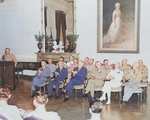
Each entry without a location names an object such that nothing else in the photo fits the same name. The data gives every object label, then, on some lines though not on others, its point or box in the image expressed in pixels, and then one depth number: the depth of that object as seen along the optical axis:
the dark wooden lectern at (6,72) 9.07
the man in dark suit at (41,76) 8.20
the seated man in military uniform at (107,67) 8.29
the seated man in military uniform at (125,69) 8.04
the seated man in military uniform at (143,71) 8.20
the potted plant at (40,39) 12.14
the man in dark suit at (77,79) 7.85
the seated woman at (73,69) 8.49
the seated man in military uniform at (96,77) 7.58
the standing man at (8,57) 10.88
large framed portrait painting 10.88
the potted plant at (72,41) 11.59
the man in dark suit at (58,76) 8.02
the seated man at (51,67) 9.14
